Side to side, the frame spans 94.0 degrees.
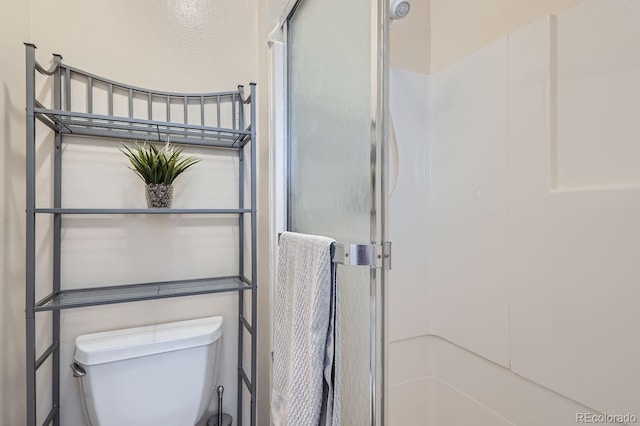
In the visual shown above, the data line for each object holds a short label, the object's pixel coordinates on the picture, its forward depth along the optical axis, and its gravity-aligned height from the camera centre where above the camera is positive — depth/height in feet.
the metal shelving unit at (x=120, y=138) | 2.63 +0.85
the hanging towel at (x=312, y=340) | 2.02 -0.93
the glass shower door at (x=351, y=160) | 1.87 +0.40
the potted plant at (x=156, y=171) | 3.30 +0.44
